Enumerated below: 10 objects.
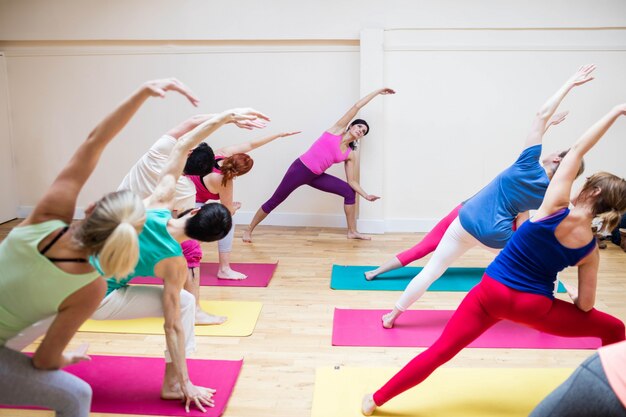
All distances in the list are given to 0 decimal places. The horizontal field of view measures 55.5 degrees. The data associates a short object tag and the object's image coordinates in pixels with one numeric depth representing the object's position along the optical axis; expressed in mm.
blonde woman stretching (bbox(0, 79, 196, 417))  1733
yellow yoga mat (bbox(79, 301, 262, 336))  3412
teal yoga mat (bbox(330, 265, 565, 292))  4180
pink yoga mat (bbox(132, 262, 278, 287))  4270
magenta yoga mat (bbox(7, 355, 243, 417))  2576
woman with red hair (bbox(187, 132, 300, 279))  3896
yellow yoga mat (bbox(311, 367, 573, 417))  2545
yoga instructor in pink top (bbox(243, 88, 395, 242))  5320
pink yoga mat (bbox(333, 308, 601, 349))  3256
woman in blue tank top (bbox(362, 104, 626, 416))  2176
